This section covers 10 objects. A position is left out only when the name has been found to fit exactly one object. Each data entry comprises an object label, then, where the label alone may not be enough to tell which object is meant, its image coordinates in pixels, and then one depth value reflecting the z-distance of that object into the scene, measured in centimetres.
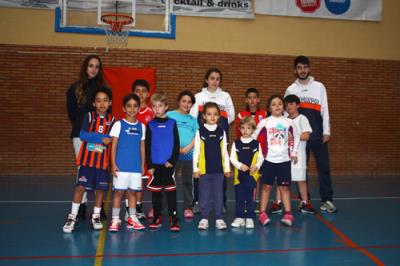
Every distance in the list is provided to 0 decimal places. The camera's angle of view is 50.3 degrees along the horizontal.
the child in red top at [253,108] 618
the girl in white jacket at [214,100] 596
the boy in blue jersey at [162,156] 507
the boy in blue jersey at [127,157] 497
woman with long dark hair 523
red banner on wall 1025
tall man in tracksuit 623
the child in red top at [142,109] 567
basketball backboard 982
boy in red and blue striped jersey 495
